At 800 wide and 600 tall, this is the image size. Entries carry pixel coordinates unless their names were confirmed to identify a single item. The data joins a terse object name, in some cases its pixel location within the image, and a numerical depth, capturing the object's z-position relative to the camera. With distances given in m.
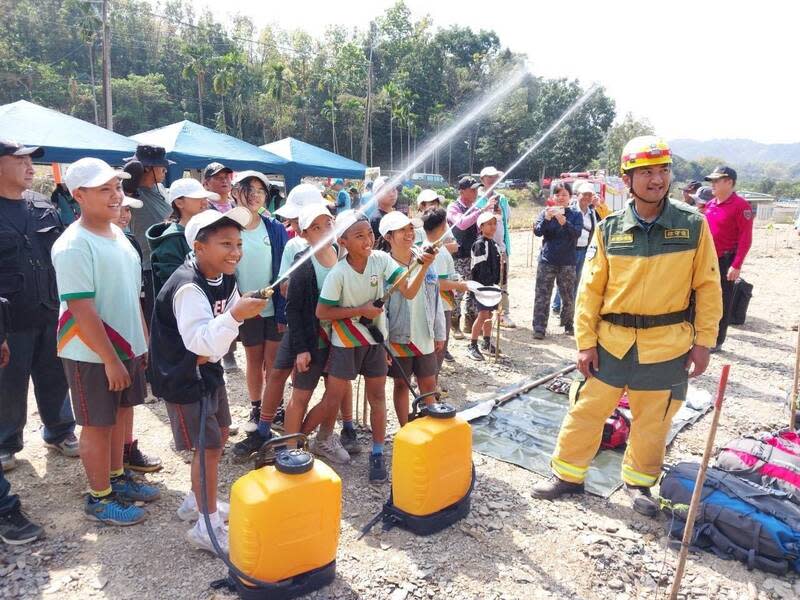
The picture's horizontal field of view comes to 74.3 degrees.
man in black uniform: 3.41
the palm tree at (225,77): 53.44
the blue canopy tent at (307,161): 13.20
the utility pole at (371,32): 55.86
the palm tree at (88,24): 38.69
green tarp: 4.14
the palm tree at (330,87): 53.75
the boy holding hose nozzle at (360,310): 3.54
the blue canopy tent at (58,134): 7.86
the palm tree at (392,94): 50.87
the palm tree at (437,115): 51.31
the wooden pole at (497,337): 6.63
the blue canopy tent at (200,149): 10.21
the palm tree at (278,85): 52.99
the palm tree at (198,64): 55.94
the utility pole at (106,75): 18.84
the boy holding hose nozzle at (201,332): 2.43
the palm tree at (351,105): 52.94
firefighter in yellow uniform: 3.18
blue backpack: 2.96
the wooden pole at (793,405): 4.52
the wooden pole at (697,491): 2.38
